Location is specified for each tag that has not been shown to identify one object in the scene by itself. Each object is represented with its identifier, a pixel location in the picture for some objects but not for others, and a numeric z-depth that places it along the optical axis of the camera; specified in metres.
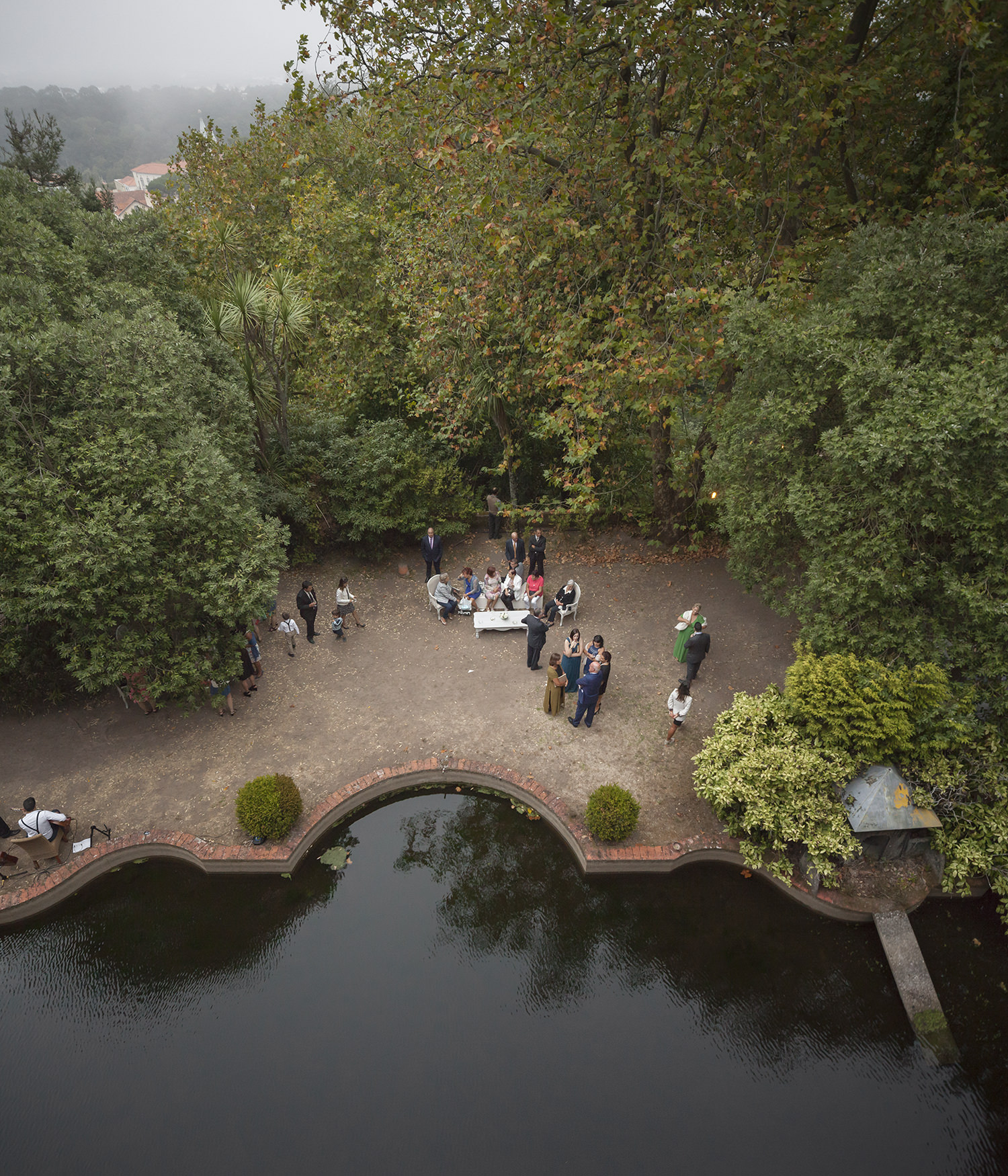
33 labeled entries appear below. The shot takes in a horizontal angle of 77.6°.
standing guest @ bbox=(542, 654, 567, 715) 10.61
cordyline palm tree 14.05
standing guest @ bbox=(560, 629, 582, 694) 10.68
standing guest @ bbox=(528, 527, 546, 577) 13.70
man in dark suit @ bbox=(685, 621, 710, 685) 10.77
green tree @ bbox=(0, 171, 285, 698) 8.99
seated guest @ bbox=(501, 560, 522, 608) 13.51
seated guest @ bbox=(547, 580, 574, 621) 13.01
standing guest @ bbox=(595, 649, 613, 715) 10.31
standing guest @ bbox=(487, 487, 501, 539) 16.31
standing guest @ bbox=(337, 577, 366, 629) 12.97
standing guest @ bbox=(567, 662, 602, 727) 10.26
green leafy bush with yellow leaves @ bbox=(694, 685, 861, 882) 8.20
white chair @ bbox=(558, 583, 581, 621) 13.12
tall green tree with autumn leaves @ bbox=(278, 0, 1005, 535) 9.89
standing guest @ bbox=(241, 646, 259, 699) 11.57
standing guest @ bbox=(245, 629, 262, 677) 11.79
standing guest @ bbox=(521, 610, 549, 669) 11.53
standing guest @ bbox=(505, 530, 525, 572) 13.92
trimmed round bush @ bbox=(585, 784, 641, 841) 8.78
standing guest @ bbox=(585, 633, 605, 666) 10.22
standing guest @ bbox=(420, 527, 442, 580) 14.07
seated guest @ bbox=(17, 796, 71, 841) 8.61
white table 13.16
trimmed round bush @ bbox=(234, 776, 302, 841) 8.93
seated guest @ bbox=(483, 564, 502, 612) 13.51
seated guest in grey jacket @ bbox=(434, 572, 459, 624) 13.47
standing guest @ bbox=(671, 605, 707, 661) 11.23
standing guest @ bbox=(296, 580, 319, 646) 12.51
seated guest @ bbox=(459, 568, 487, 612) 13.72
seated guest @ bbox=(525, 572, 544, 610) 13.52
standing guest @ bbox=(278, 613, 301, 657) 12.35
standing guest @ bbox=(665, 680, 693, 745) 10.16
